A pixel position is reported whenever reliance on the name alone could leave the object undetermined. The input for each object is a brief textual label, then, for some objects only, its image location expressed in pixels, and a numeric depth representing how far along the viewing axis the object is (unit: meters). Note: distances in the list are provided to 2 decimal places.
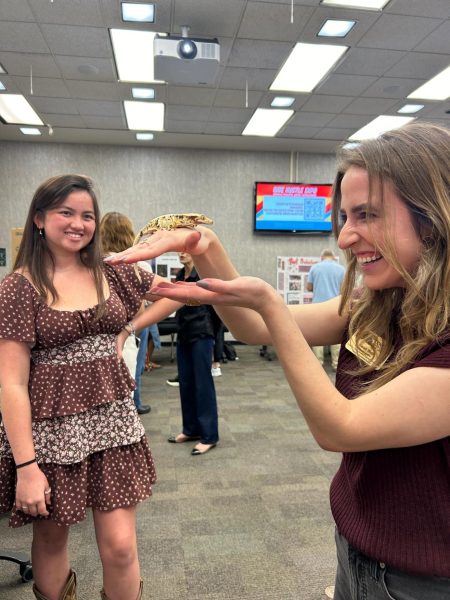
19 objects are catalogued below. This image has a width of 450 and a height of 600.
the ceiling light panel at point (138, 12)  3.45
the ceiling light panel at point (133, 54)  3.90
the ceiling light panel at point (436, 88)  4.78
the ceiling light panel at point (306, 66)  4.15
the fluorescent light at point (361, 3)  3.36
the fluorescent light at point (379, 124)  6.16
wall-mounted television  7.82
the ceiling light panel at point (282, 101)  5.30
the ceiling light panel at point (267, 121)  5.84
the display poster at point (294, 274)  8.02
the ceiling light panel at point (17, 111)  5.43
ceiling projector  3.75
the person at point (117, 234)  2.53
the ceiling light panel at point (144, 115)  5.55
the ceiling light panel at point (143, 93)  5.03
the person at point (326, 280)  5.88
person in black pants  3.33
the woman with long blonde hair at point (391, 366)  0.66
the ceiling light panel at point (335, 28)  3.64
